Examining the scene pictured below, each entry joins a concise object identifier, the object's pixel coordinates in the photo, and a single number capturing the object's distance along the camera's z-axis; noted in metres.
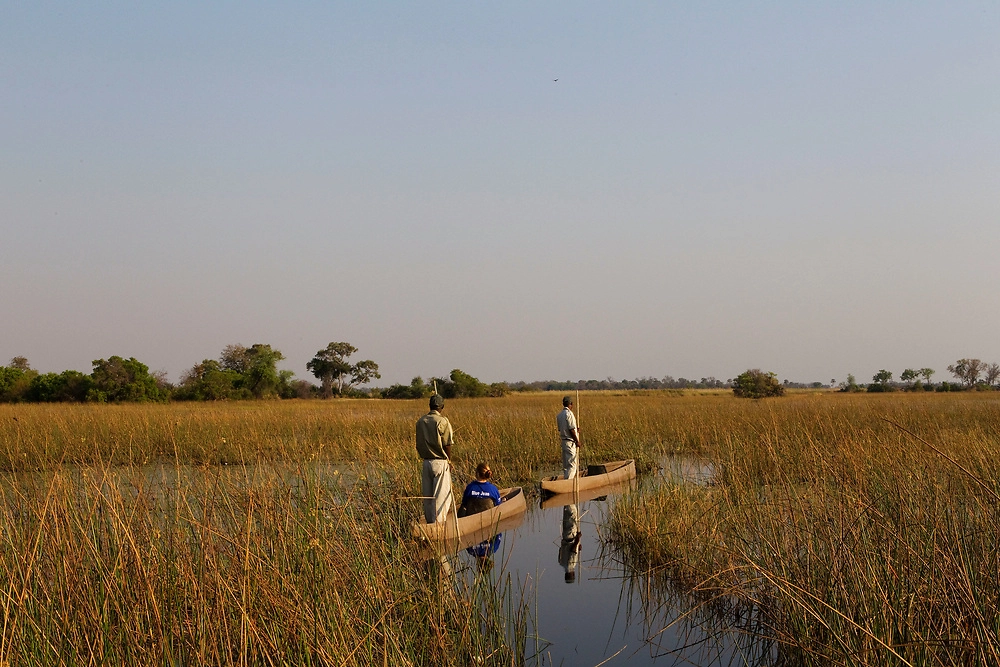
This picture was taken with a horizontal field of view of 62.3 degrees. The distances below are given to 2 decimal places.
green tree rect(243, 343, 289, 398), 48.22
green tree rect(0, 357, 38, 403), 44.04
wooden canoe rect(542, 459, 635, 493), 12.94
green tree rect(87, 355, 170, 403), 40.06
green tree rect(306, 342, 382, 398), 66.75
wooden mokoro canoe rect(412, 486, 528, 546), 8.43
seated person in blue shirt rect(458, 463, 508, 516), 10.34
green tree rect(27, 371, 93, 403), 42.31
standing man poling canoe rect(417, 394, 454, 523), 9.10
